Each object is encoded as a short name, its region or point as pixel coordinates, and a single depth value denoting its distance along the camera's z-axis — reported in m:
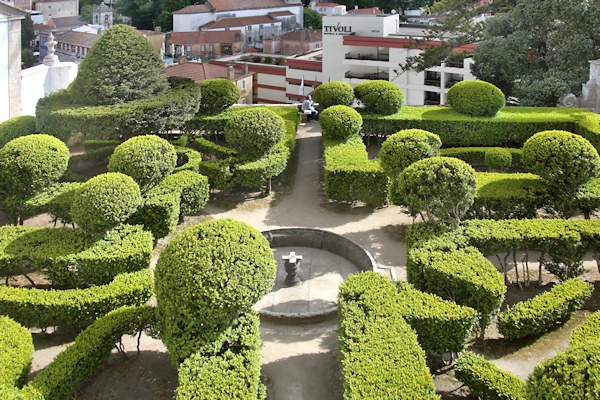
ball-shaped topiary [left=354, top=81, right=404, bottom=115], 20.52
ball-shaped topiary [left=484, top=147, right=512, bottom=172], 17.47
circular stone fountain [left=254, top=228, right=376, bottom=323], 12.10
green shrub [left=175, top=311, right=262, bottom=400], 8.25
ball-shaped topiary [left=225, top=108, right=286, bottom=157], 16.88
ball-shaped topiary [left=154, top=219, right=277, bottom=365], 8.88
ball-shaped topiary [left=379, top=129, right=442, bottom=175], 14.72
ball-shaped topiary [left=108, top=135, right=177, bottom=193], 14.06
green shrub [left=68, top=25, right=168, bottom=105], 18.05
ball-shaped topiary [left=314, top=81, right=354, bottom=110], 20.77
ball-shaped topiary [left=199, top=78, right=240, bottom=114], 20.97
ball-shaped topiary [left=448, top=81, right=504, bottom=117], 19.94
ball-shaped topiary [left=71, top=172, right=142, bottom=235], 12.05
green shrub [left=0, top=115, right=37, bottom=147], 18.02
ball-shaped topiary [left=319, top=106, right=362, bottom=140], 18.45
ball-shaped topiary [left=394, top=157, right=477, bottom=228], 12.27
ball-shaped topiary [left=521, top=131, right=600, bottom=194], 13.77
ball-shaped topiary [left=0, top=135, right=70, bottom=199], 14.08
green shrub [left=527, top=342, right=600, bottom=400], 6.85
